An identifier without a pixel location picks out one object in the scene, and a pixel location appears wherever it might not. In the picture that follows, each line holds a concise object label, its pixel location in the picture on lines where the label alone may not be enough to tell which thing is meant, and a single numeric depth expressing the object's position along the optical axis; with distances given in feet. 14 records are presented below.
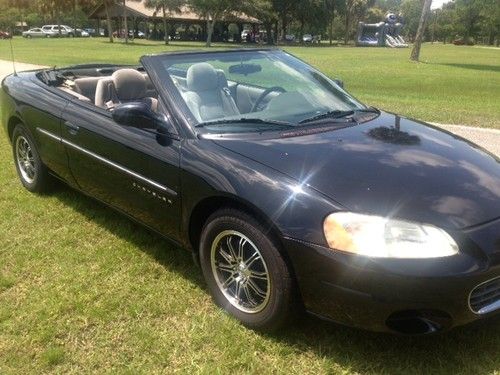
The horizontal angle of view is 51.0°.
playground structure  245.86
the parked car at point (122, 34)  221.25
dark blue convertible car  7.49
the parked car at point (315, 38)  270.46
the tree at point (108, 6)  170.28
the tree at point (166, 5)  176.46
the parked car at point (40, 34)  226.09
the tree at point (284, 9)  217.77
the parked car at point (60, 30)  239.67
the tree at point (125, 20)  169.67
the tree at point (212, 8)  164.04
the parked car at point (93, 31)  250.29
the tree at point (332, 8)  225.97
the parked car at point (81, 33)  253.65
